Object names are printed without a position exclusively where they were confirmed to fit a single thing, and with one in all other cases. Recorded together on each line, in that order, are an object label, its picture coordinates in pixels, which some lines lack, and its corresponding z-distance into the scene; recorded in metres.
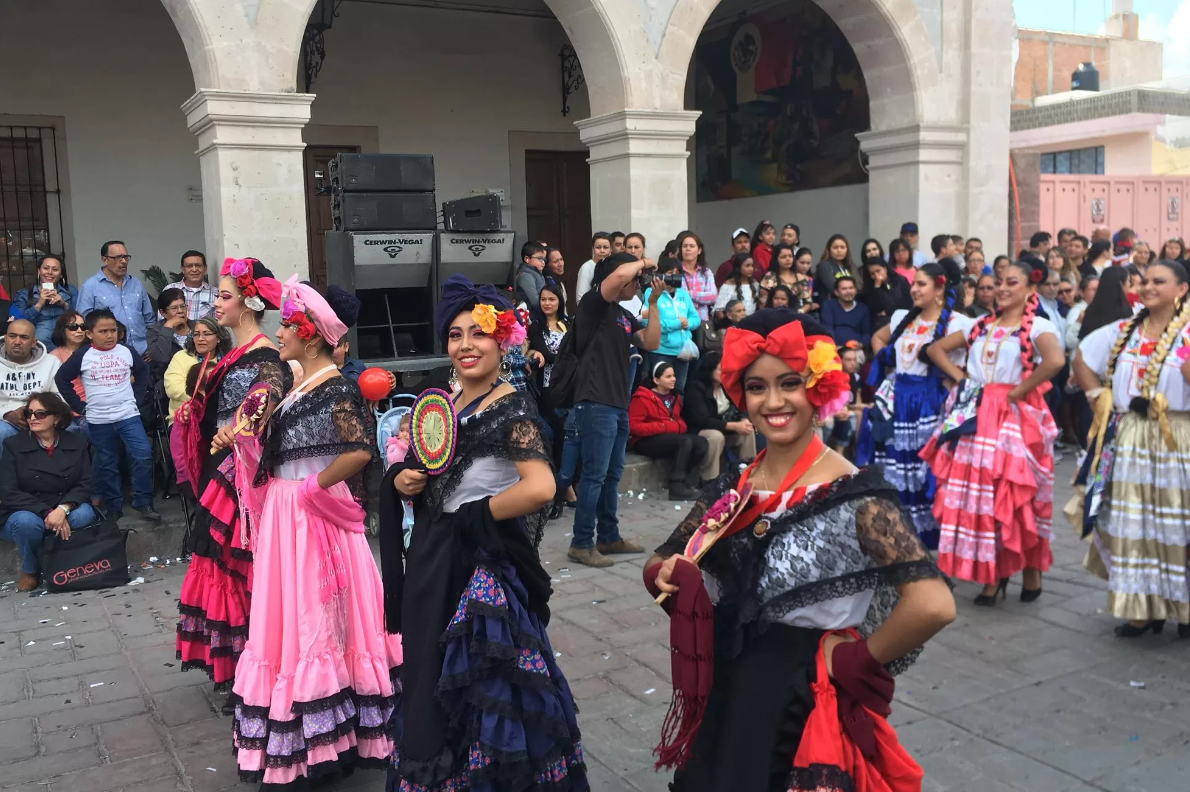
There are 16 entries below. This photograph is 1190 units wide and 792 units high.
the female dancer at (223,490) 4.16
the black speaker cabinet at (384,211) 7.76
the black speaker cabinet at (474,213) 8.14
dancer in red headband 2.26
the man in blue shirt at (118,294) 8.00
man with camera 6.14
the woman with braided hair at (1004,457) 5.50
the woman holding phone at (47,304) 7.72
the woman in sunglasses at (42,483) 6.30
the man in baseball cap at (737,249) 9.62
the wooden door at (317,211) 12.42
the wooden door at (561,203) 14.09
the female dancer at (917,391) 6.20
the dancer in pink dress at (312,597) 3.57
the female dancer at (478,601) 2.93
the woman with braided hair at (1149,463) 4.98
